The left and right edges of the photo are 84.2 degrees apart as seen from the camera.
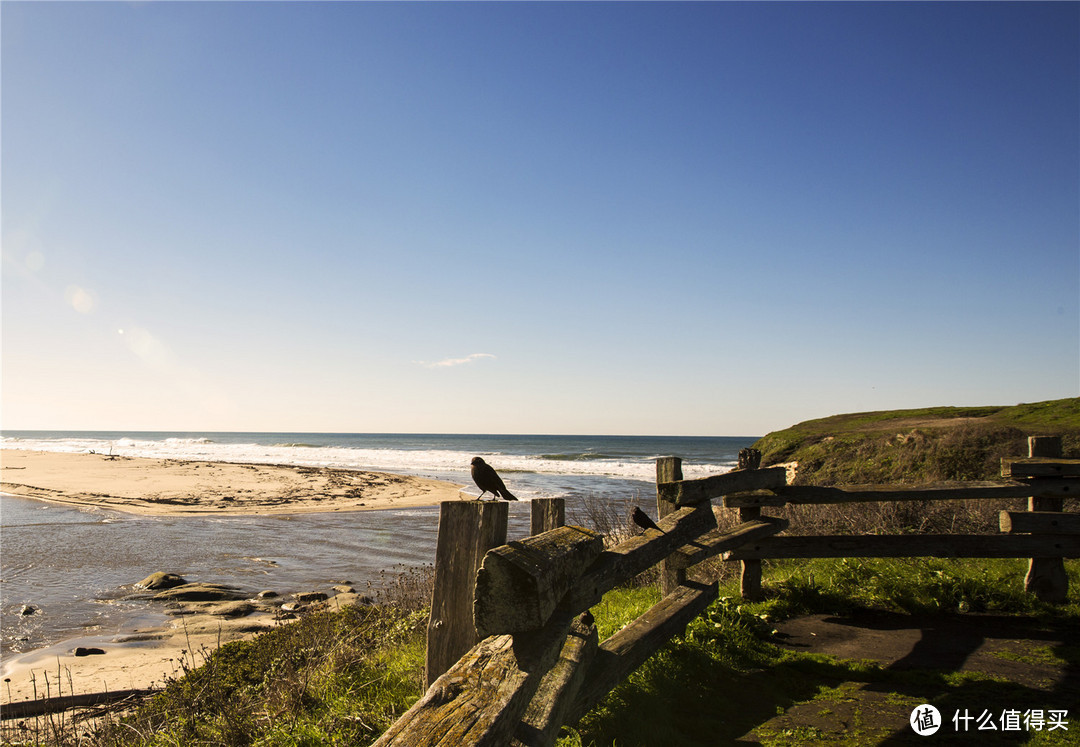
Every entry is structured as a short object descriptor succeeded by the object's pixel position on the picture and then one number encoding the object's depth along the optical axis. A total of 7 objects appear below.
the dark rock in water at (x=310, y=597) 9.09
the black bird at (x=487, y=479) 3.83
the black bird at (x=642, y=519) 4.64
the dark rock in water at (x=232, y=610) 8.47
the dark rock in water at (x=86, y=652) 6.85
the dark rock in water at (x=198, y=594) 9.20
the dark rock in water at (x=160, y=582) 9.68
